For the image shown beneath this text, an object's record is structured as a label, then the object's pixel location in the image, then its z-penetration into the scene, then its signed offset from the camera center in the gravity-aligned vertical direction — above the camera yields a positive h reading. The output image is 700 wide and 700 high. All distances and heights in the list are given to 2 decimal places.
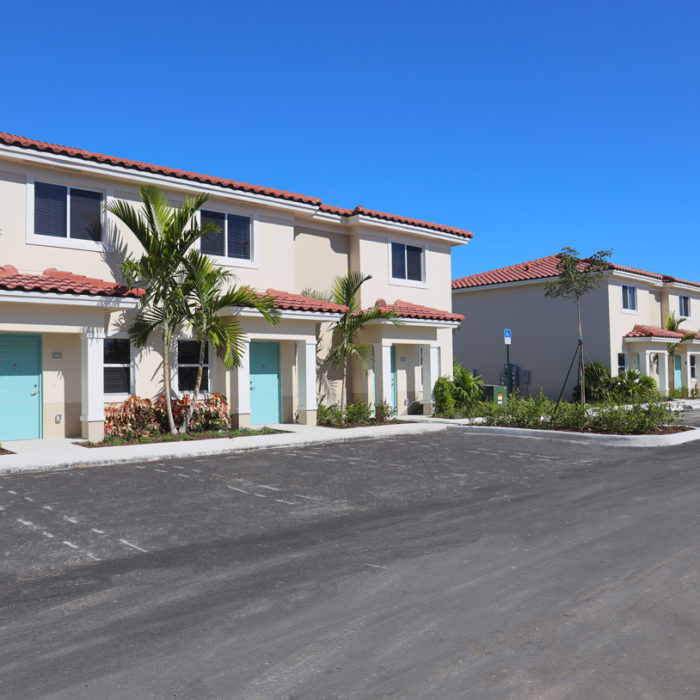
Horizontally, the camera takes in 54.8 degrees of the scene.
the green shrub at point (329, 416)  17.38 -0.95
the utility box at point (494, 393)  22.30 -0.54
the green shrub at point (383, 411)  18.94 -0.91
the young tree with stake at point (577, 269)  19.11 +3.06
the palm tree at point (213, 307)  14.38 +1.65
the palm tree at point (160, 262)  14.03 +2.54
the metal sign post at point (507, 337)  20.40 +1.23
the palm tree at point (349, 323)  18.64 +1.55
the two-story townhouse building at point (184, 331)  13.55 +1.96
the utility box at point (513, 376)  29.14 +0.03
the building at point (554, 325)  27.92 +2.21
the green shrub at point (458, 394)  20.09 -0.51
